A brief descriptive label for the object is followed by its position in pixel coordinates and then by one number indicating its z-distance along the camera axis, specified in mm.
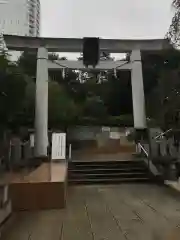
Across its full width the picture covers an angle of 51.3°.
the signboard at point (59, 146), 6789
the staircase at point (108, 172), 5818
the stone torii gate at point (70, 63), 8011
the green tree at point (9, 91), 5722
